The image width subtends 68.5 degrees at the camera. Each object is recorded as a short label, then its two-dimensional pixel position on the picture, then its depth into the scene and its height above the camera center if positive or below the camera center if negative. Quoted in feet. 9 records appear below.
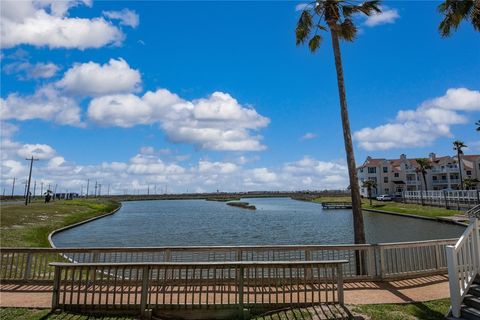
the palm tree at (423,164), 264.11 +31.80
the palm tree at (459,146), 249.55 +42.39
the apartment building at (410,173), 290.97 +30.11
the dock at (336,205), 291.85 +0.62
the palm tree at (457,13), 48.00 +26.57
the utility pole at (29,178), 219.00 +16.38
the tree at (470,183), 239.30 +16.40
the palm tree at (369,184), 284.82 +18.10
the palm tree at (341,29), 43.91 +23.92
